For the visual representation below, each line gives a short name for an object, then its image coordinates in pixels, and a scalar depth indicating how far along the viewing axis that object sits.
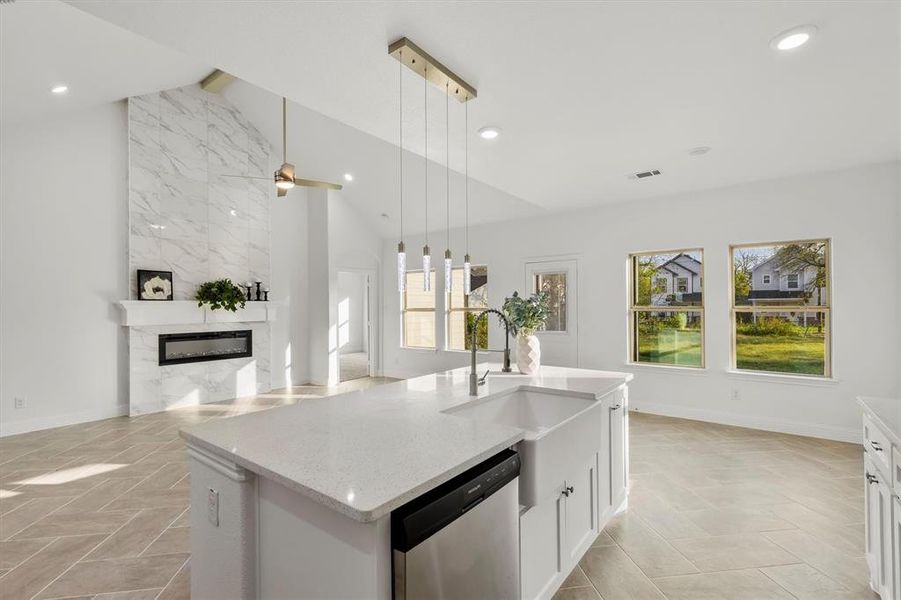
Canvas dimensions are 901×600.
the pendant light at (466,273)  2.82
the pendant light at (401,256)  2.34
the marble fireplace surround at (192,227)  5.30
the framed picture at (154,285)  5.28
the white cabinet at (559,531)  1.69
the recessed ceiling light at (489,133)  3.19
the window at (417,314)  7.45
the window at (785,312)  4.31
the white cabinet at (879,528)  1.58
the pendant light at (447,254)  2.61
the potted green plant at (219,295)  5.72
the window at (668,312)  4.98
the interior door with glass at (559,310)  5.79
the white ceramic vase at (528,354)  2.96
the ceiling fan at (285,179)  4.09
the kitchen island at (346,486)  1.11
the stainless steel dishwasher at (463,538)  1.10
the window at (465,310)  6.84
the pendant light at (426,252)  2.46
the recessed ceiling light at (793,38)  2.03
